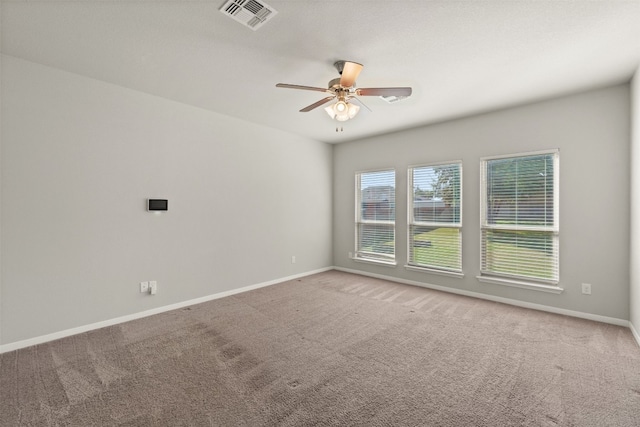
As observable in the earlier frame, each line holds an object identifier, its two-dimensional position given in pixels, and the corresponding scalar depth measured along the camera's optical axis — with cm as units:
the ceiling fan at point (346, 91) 257
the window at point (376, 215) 538
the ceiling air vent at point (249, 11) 198
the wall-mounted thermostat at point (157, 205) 353
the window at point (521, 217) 370
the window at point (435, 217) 456
